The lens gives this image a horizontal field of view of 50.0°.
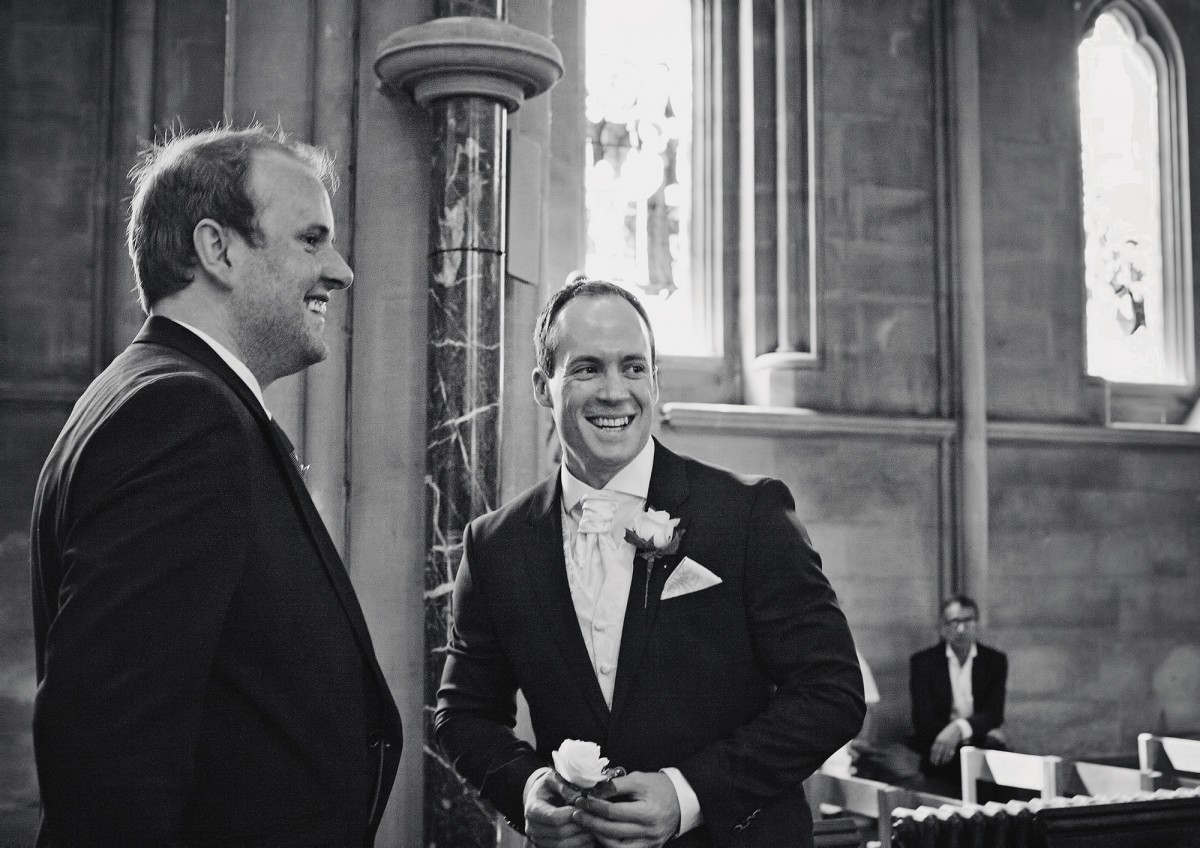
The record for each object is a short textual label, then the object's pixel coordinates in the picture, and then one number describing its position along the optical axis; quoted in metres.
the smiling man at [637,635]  2.00
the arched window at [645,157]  8.40
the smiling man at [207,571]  1.33
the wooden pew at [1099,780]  4.81
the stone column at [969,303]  8.02
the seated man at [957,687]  6.95
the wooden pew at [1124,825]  2.96
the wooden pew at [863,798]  4.52
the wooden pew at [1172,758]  4.87
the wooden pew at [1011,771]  4.86
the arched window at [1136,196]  9.32
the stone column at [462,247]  4.97
